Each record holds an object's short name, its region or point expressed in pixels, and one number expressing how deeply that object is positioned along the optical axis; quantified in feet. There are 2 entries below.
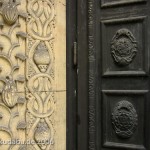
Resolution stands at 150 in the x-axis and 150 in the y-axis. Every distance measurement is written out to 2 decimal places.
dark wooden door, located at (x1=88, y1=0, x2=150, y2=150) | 5.21
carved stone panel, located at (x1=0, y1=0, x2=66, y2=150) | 4.98
